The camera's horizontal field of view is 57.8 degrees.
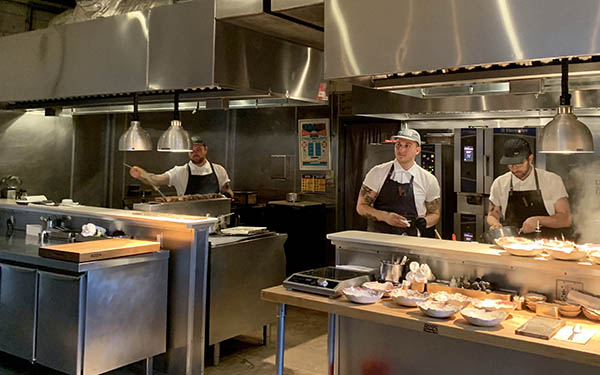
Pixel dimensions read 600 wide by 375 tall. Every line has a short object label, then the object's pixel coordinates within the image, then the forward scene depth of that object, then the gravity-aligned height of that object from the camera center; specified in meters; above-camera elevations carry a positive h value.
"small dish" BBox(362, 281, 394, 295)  3.08 -0.47
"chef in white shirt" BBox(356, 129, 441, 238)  4.82 +0.12
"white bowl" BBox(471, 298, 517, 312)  2.72 -0.49
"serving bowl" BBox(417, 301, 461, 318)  2.66 -0.51
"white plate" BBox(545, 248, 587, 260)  2.81 -0.23
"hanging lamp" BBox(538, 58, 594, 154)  2.63 +0.38
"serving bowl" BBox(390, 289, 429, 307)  2.84 -0.48
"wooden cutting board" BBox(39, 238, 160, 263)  3.51 -0.35
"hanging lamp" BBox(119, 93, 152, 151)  4.30 +0.47
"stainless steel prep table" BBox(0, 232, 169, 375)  3.49 -0.77
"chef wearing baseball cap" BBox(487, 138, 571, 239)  4.91 +0.11
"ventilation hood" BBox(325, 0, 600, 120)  2.60 +0.86
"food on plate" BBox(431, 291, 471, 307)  2.83 -0.49
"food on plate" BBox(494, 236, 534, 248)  3.08 -0.19
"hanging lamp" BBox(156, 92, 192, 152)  4.11 +0.46
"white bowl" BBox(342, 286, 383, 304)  2.91 -0.49
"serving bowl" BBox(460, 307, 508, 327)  2.51 -0.51
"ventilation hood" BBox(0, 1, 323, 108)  3.79 +1.08
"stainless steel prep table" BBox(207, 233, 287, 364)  4.29 -0.67
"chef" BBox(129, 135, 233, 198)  6.64 +0.28
